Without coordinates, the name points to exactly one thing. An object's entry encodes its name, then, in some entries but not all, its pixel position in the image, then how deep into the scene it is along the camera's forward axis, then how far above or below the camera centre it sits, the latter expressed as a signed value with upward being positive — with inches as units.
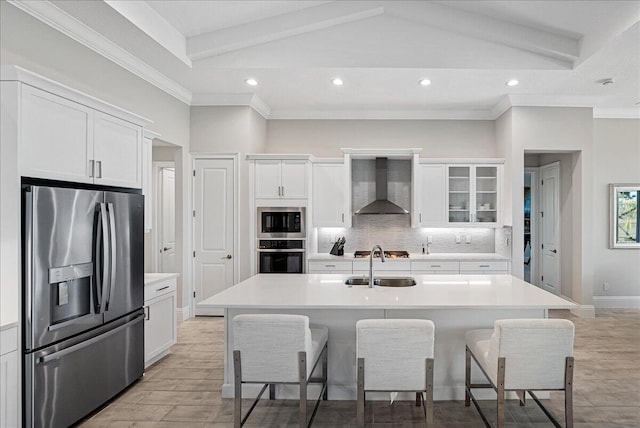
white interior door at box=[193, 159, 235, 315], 218.4 -5.5
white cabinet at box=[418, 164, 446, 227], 231.5 +13.2
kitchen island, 115.8 -29.7
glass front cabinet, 231.1 +12.1
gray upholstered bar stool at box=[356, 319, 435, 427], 94.7 -33.0
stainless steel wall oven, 215.8 -21.6
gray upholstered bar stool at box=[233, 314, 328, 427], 96.5 -32.3
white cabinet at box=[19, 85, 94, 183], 92.0 +18.6
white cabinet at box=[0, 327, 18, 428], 86.1 -34.9
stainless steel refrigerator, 92.2 -21.6
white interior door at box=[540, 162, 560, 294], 251.8 -7.2
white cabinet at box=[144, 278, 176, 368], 146.0 -39.5
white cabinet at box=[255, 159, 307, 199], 219.3 +18.1
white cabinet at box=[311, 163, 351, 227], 230.7 +10.7
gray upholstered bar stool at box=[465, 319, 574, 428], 93.7 -32.3
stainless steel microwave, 217.5 -5.3
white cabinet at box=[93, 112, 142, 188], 115.5 +19.0
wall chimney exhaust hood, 228.4 +8.1
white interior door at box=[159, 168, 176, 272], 253.0 -3.4
